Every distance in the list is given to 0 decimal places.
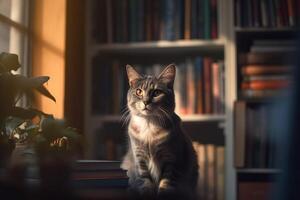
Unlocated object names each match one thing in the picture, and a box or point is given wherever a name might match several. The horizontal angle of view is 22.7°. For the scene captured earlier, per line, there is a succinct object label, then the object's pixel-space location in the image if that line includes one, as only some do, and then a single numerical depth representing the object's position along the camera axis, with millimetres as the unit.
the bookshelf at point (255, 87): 3000
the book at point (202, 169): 3018
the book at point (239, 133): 3002
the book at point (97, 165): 1892
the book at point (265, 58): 3012
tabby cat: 2401
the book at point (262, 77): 2992
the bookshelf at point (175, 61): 3052
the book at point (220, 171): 3031
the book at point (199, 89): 3081
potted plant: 721
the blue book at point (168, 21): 3129
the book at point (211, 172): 3026
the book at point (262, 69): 2997
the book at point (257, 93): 3002
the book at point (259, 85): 2993
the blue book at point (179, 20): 3129
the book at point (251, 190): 2950
